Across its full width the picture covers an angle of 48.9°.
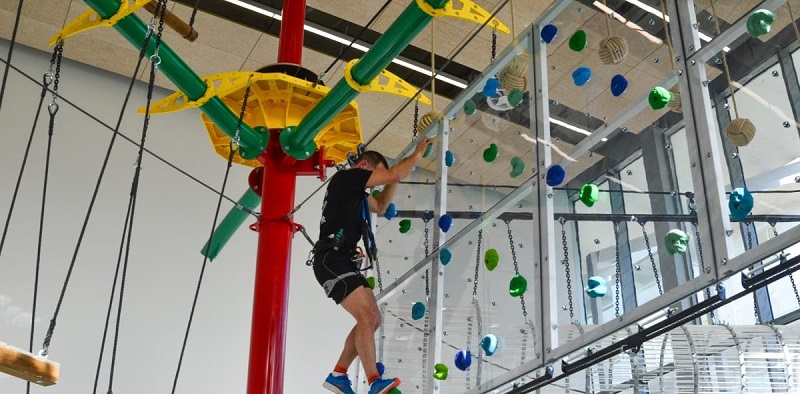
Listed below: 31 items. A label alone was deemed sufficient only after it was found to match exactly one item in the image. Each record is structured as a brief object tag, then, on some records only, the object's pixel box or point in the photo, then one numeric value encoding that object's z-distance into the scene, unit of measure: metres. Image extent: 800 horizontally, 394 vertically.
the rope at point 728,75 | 3.17
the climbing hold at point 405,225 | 5.49
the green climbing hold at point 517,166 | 4.32
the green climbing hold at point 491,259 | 4.42
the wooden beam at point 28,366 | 3.07
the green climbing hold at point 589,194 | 3.73
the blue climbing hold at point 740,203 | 3.02
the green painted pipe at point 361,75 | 4.39
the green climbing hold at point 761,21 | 3.06
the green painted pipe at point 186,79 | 5.01
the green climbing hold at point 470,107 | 4.92
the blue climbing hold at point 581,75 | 3.93
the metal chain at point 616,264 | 3.59
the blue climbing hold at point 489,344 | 4.30
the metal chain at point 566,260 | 3.90
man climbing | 4.55
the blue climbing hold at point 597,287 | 3.72
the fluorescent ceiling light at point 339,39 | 9.12
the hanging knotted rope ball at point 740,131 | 3.09
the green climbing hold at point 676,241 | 3.29
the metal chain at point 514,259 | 4.12
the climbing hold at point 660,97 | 3.42
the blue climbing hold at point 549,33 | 4.28
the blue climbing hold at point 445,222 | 5.03
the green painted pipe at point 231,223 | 6.70
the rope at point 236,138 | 5.47
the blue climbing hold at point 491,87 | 4.65
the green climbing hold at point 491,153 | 4.55
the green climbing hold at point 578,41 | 3.95
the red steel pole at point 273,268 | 5.69
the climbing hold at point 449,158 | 5.11
